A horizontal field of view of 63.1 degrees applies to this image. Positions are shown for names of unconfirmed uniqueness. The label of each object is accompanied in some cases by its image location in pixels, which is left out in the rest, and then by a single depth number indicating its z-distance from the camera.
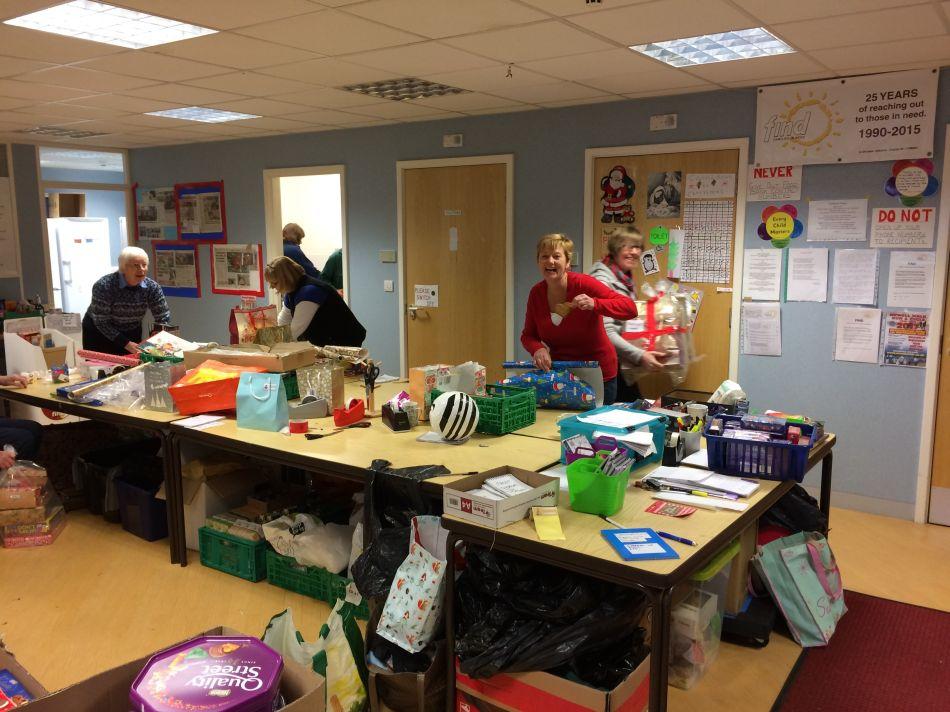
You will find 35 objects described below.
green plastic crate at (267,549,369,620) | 3.13
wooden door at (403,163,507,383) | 5.70
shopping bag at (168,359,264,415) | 3.54
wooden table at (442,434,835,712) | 1.87
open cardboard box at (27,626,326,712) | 1.33
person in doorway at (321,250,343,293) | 7.25
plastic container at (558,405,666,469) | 2.67
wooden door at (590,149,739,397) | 4.68
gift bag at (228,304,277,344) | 4.05
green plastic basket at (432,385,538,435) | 3.11
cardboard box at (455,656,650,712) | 1.99
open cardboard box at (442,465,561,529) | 2.14
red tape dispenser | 3.34
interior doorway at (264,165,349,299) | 8.52
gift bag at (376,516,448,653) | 2.28
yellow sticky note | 2.08
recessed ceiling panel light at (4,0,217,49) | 3.15
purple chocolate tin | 1.27
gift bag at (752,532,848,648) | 2.85
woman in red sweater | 3.61
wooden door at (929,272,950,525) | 4.16
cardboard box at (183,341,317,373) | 3.53
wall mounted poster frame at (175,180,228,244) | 7.37
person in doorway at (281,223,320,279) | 7.20
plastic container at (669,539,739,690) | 2.53
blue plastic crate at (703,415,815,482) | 2.51
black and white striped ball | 2.94
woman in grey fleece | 4.15
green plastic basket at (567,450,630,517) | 2.24
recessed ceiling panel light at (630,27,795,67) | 3.54
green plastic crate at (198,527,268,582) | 3.39
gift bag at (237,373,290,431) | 3.34
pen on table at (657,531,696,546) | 2.05
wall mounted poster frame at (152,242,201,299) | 7.68
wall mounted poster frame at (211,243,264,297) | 7.16
